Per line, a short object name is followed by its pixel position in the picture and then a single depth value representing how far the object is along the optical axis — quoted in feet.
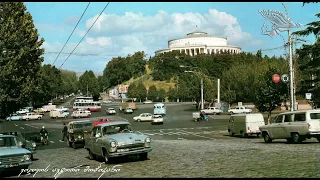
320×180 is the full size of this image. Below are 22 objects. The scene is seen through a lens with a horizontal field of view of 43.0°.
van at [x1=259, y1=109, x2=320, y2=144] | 72.08
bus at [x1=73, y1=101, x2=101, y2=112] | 344.22
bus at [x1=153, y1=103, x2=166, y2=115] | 276.33
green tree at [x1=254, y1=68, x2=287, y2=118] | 163.32
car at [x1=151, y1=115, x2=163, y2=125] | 203.10
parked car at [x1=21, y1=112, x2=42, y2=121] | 273.33
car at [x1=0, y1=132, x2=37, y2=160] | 79.96
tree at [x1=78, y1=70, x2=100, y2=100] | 581.53
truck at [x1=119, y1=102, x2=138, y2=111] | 326.03
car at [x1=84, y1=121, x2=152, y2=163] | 51.78
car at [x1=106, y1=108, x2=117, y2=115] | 302.04
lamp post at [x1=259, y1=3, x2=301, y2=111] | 120.78
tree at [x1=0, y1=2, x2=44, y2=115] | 154.71
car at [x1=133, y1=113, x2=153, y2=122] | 228.67
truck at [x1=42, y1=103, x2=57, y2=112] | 352.08
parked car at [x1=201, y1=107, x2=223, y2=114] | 268.82
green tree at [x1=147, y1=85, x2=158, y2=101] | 520.83
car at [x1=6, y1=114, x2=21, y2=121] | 278.44
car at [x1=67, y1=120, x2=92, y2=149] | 98.12
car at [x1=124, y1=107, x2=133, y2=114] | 305.41
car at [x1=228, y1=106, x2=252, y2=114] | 256.11
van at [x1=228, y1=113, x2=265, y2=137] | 116.37
